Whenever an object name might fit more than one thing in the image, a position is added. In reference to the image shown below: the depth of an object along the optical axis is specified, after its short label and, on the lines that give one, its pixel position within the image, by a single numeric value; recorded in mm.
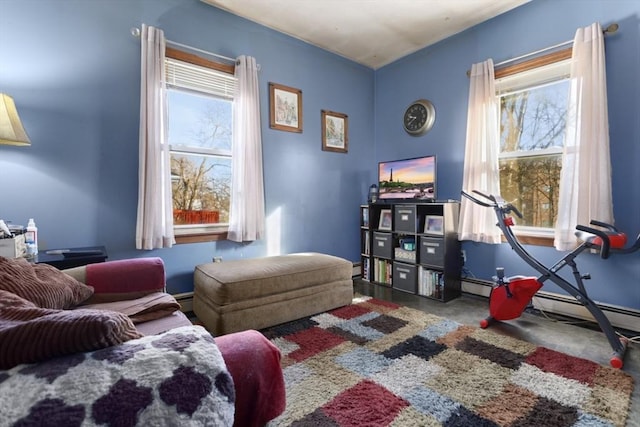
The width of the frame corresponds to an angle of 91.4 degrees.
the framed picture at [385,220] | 3787
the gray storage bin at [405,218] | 3376
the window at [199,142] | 2818
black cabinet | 3178
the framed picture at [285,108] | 3355
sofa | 546
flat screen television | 3332
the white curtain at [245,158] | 3012
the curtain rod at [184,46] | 2525
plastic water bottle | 1914
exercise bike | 1977
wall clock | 3676
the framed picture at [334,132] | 3818
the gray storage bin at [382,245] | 3645
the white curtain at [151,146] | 2492
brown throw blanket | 1542
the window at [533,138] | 2822
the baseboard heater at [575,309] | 2389
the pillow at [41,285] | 1277
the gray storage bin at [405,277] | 3375
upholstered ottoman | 2260
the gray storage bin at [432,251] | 3152
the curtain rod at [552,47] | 2412
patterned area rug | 1457
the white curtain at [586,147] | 2389
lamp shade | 1783
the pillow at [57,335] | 594
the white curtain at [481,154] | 3039
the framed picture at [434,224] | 3238
